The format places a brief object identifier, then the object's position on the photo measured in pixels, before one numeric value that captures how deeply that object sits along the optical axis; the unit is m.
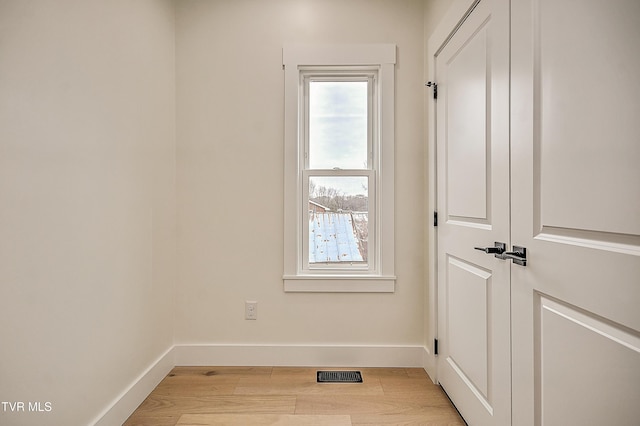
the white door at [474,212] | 1.45
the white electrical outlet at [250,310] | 2.50
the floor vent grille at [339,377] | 2.26
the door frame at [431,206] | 2.26
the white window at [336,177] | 2.48
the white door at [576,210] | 0.89
